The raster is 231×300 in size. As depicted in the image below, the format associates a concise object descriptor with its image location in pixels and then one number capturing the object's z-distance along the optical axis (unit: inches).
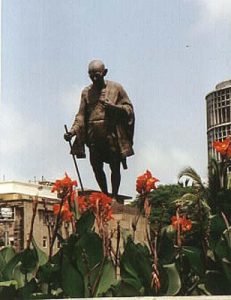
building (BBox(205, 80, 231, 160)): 3002.0
